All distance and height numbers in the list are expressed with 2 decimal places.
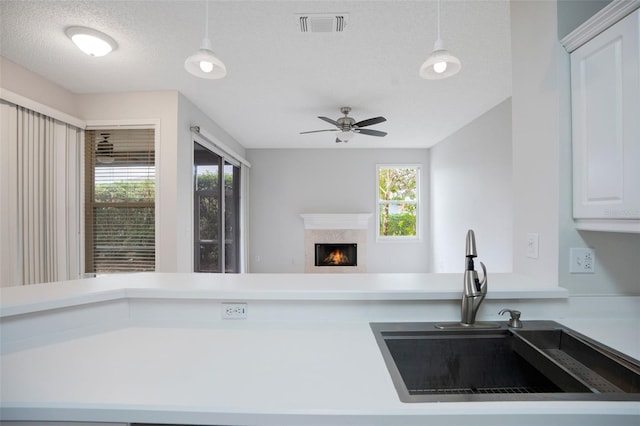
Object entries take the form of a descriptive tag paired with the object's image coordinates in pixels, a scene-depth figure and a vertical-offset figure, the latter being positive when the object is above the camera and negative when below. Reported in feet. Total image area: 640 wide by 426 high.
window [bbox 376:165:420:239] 20.02 +0.84
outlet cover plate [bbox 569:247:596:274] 4.19 -0.69
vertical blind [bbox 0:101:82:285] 8.38 +0.61
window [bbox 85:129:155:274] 10.89 +0.56
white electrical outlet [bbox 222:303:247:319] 4.02 -1.32
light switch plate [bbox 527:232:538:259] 4.67 -0.52
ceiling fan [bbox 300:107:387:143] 11.94 +3.62
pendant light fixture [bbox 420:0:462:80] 5.12 +2.73
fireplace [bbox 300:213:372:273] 19.33 -1.65
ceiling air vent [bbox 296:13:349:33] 6.50 +4.42
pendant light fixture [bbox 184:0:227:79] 5.07 +2.69
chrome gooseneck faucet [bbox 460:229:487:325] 3.59 -0.89
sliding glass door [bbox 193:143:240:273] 12.90 +0.18
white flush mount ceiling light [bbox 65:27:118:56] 7.08 +4.37
